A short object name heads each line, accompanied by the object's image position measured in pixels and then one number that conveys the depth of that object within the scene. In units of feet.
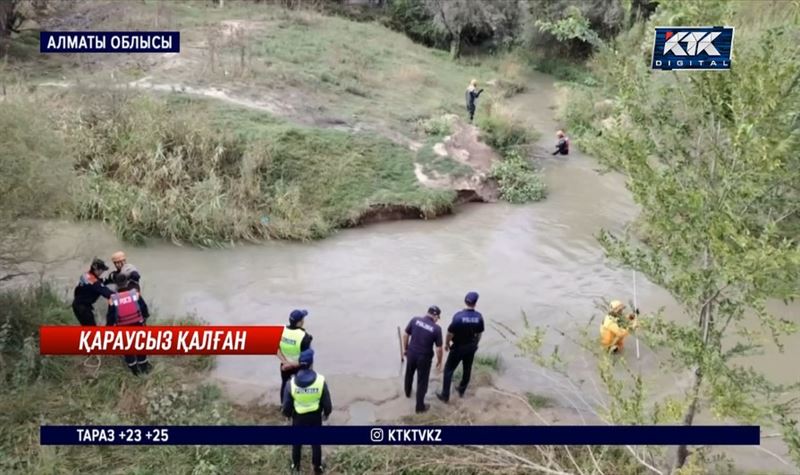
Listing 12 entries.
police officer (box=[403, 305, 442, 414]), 26.48
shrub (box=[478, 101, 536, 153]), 61.67
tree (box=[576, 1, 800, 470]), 14.75
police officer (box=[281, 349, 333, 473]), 22.20
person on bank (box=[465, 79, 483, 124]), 64.44
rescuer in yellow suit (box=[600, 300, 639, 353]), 31.14
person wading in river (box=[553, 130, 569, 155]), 63.21
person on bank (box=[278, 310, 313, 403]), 25.25
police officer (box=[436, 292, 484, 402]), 26.96
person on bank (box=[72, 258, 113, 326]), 28.12
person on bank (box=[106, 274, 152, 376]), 26.71
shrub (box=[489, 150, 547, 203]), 54.24
